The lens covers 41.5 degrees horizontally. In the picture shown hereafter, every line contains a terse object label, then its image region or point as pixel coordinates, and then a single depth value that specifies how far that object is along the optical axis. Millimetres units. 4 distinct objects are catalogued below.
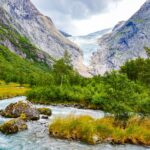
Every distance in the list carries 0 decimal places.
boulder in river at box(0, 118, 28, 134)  24217
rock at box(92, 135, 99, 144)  21791
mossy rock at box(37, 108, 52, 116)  34693
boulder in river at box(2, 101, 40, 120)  30609
